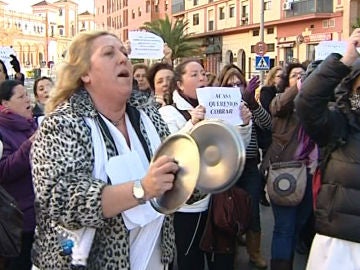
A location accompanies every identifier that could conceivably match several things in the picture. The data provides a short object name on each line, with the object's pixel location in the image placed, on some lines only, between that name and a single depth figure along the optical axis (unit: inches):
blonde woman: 83.4
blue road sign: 779.4
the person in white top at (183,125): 167.2
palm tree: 1625.2
